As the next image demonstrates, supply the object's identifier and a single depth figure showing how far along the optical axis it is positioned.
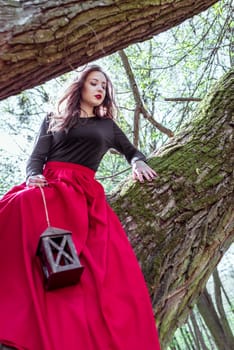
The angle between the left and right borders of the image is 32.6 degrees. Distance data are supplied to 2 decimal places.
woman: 1.08
